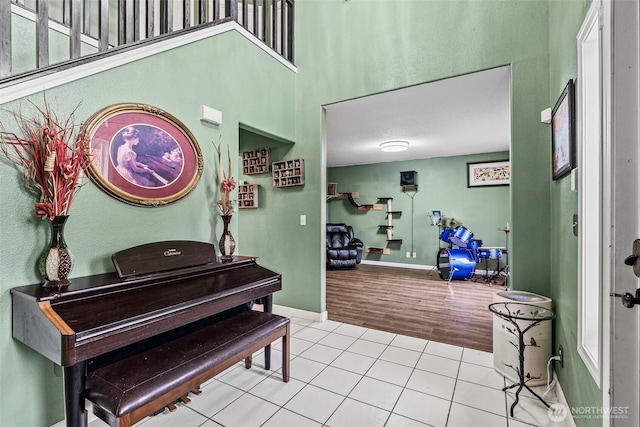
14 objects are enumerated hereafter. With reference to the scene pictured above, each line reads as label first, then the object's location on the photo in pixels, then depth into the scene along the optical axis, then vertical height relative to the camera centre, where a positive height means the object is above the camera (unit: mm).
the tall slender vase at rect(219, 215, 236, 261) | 2338 -245
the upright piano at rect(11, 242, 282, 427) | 1189 -475
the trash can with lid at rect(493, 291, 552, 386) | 1980 -951
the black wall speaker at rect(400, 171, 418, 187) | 6359 +791
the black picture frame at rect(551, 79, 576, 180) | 1573 +488
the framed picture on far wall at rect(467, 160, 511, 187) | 5508 +788
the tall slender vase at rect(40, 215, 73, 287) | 1420 -237
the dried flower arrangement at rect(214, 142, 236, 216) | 2393 +205
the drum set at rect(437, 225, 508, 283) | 5062 -800
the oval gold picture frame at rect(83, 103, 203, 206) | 1727 +399
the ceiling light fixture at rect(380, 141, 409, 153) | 4953 +1196
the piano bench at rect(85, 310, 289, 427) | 1229 -784
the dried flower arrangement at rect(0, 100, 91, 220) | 1418 +272
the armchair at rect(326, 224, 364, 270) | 6227 -802
